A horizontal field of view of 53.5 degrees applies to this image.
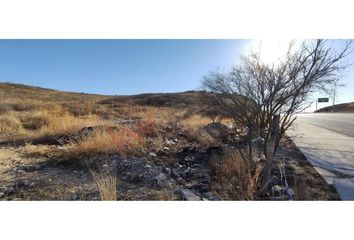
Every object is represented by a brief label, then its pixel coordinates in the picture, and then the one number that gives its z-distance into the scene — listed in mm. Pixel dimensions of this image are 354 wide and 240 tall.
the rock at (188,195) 3879
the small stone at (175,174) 5104
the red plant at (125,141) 6223
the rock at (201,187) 4426
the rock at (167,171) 5149
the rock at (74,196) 3962
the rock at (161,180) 4484
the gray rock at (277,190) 4289
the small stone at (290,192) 4170
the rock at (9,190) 4259
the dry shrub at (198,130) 8078
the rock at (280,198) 4059
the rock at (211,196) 3993
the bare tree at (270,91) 4383
